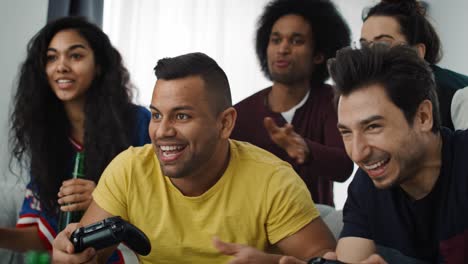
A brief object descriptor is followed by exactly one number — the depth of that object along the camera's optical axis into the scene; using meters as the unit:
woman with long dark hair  2.33
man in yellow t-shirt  1.99
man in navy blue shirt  1.82
